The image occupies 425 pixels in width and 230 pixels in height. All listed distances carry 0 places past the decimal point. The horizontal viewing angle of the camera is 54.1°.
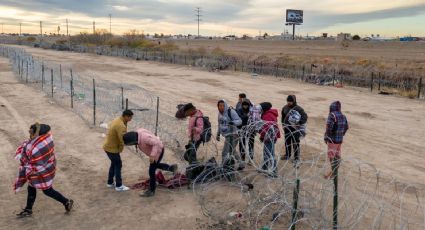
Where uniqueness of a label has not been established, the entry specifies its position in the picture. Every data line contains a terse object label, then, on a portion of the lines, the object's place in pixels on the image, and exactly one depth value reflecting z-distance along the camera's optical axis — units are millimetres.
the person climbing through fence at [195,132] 8945
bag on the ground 8766
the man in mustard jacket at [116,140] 7859
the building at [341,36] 122519
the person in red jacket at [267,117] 9312
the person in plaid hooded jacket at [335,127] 9211
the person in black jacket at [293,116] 9877
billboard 118188
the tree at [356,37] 127062
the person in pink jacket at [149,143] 7578
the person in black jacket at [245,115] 9852
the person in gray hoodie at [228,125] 9104
